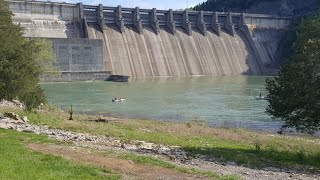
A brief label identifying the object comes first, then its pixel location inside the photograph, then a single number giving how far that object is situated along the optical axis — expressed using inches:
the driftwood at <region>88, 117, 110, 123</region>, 1223.5
